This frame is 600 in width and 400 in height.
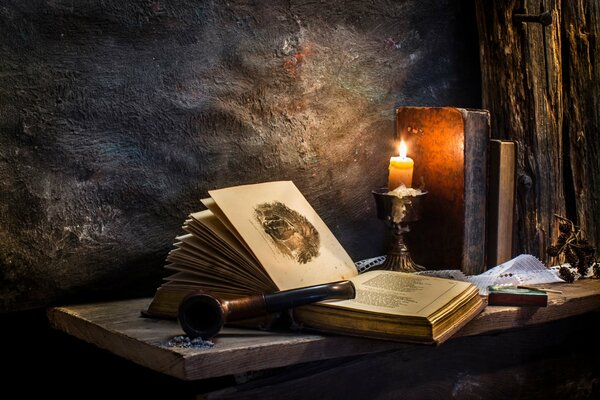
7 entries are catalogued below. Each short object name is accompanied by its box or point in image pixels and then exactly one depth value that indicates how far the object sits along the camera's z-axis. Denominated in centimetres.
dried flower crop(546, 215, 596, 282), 215
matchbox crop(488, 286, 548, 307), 186
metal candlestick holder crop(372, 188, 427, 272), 193
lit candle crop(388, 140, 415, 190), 195
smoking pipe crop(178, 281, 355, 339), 146
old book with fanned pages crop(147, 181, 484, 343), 154
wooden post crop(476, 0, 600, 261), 222
